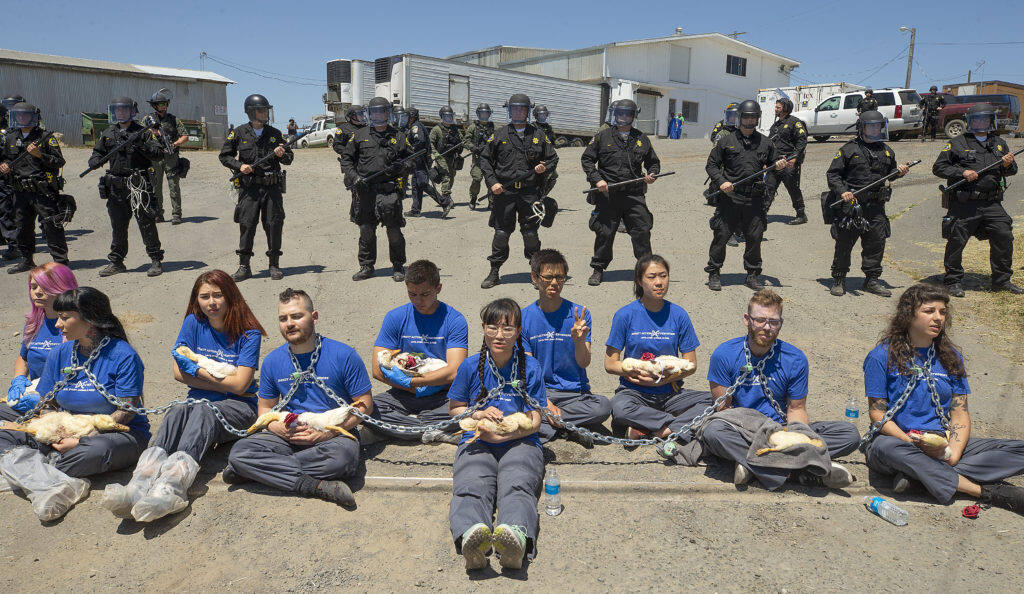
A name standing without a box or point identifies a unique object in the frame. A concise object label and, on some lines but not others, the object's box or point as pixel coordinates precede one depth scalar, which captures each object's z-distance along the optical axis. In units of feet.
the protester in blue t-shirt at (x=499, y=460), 10.22
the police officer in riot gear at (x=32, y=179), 29.30
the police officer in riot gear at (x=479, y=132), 48.11
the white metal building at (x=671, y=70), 117.50
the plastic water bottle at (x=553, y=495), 12.00
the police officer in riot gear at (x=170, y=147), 32.35
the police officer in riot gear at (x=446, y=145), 46.53
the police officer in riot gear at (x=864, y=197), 27.02
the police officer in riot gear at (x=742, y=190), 27.76
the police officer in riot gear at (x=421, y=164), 40.39
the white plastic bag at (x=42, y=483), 12.00
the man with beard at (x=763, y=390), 12.79
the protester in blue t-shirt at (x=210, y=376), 12.91
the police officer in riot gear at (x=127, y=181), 29.04
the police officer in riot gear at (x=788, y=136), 36.60
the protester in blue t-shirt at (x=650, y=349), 14.74
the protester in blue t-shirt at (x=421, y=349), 14.92
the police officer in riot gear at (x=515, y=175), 27.66
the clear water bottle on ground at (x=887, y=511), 11.60
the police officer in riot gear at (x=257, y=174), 28.60
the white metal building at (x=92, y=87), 89.25
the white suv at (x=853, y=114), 72.64
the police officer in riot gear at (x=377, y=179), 28.48
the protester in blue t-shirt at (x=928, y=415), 12.10
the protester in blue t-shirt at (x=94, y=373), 13.11
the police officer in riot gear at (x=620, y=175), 27.84
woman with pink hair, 14.05
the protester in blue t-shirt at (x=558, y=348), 14.69
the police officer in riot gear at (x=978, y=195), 26.35
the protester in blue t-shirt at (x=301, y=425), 12.63
